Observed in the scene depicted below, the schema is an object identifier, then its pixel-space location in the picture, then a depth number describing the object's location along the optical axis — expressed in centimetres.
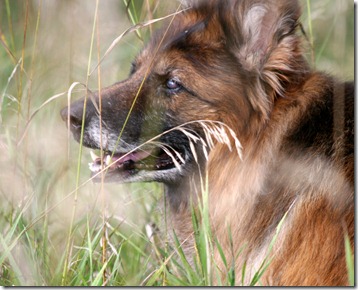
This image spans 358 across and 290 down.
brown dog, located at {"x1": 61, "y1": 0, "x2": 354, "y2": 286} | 711
